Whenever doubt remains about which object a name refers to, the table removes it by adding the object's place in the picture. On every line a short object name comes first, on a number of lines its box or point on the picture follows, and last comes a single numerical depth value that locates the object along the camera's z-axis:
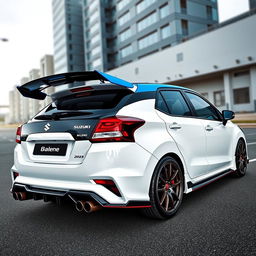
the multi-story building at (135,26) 39.41
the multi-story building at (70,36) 75.50
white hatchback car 2.49
